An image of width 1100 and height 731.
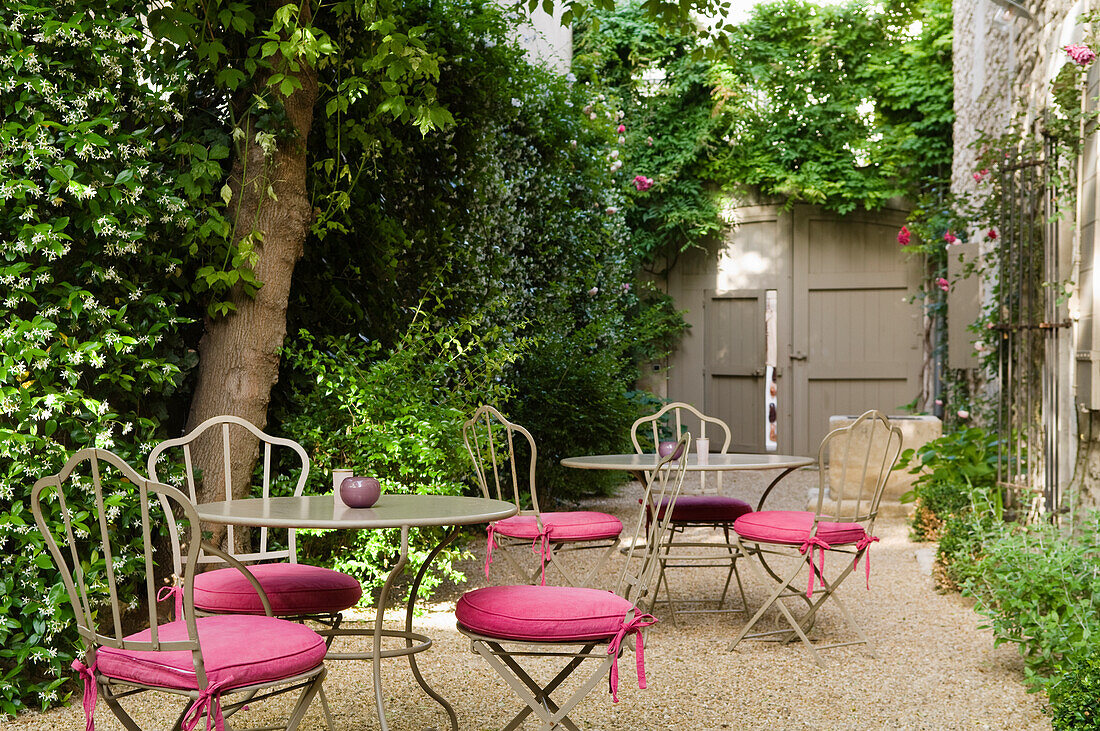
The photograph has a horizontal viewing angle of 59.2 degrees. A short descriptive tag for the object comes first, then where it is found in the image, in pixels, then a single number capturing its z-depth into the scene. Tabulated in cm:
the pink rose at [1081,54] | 407
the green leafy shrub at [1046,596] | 288
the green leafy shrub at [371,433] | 396
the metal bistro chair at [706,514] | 404
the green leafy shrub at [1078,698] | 237
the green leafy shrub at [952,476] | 543
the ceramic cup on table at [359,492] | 246
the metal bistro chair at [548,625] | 220
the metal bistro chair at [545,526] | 350
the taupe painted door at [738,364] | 1039
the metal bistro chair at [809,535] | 345
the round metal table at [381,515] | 212
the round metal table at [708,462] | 355
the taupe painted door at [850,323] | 983
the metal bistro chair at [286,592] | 254
